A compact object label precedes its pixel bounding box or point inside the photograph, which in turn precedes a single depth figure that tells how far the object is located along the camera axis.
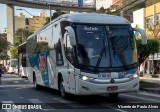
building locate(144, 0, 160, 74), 47.75
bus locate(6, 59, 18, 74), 69.86
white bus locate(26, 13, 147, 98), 14.33
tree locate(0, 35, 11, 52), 85.44
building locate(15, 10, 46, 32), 151.90
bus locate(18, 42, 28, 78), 36.04
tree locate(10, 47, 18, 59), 91.54
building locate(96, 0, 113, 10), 125.43
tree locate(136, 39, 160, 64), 27.55
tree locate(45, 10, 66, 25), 89.70
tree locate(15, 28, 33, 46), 114.69
